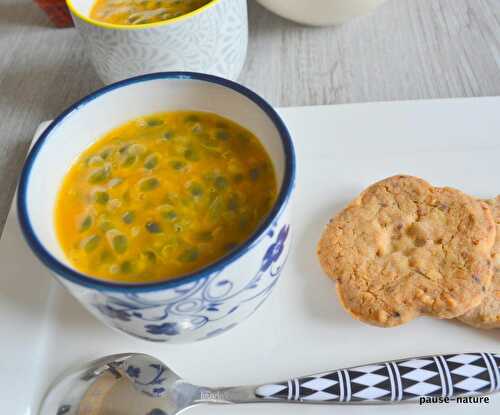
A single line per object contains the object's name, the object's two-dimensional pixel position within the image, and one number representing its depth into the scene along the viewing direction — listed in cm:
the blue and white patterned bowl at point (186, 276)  27
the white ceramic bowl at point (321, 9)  41
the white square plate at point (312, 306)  31
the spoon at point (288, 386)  29
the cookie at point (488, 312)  30
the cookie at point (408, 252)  30
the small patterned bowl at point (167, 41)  36
